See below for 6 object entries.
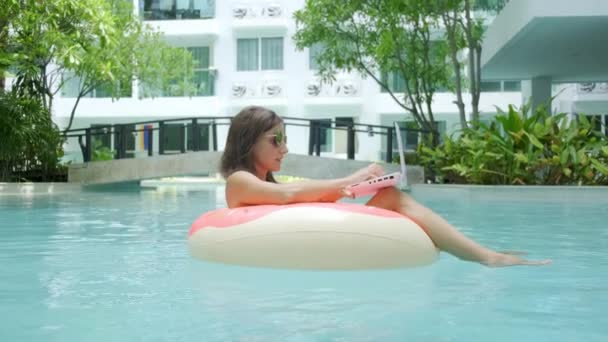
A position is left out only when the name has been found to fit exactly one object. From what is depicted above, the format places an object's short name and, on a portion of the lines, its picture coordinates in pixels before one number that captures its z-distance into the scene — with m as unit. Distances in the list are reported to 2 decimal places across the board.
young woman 4.58
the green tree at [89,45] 12.16
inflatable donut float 4.45
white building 29.44
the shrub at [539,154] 12.72
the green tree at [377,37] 17.80
